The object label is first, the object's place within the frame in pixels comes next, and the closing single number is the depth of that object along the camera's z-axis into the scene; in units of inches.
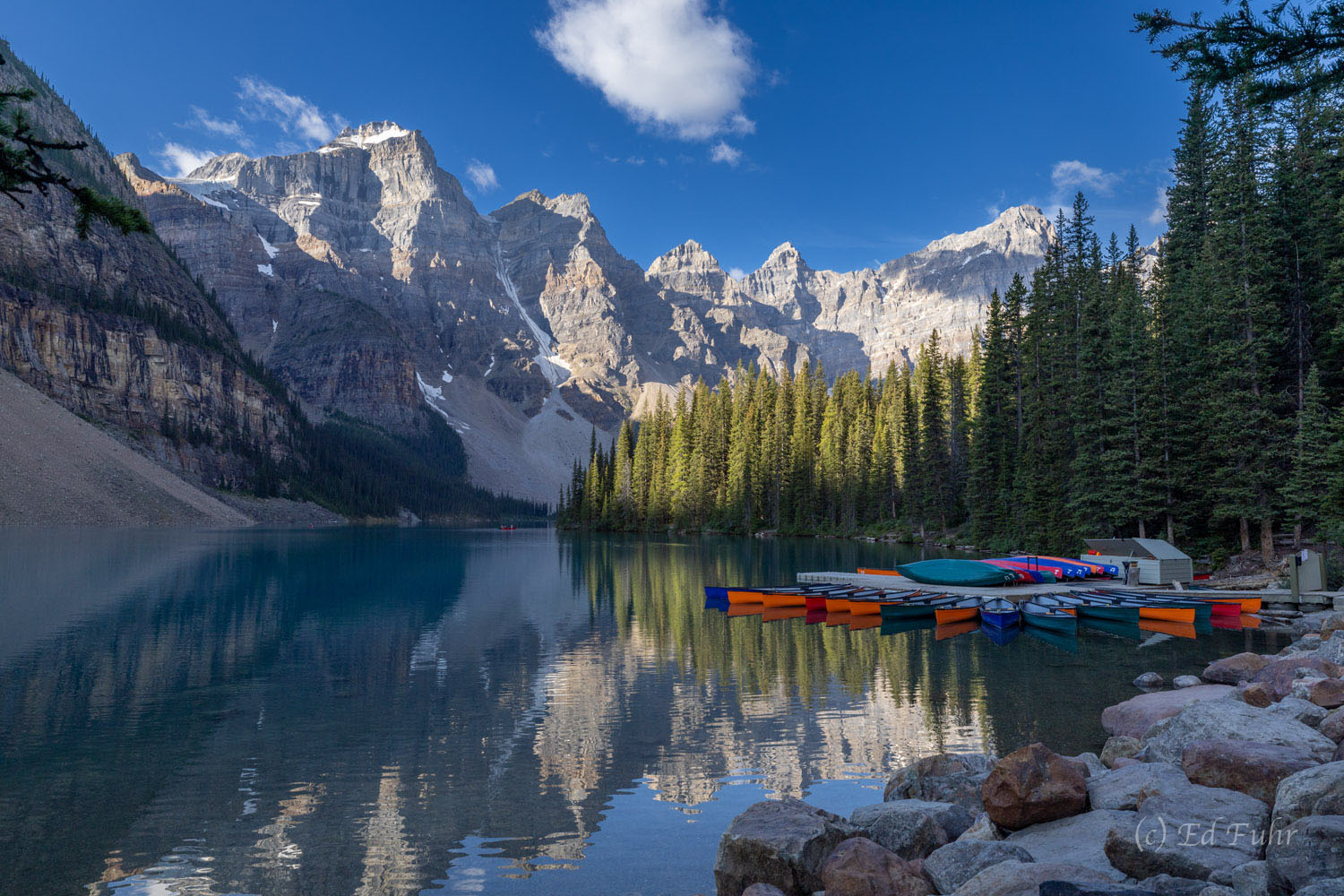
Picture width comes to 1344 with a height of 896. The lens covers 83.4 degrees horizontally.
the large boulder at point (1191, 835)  225.5
